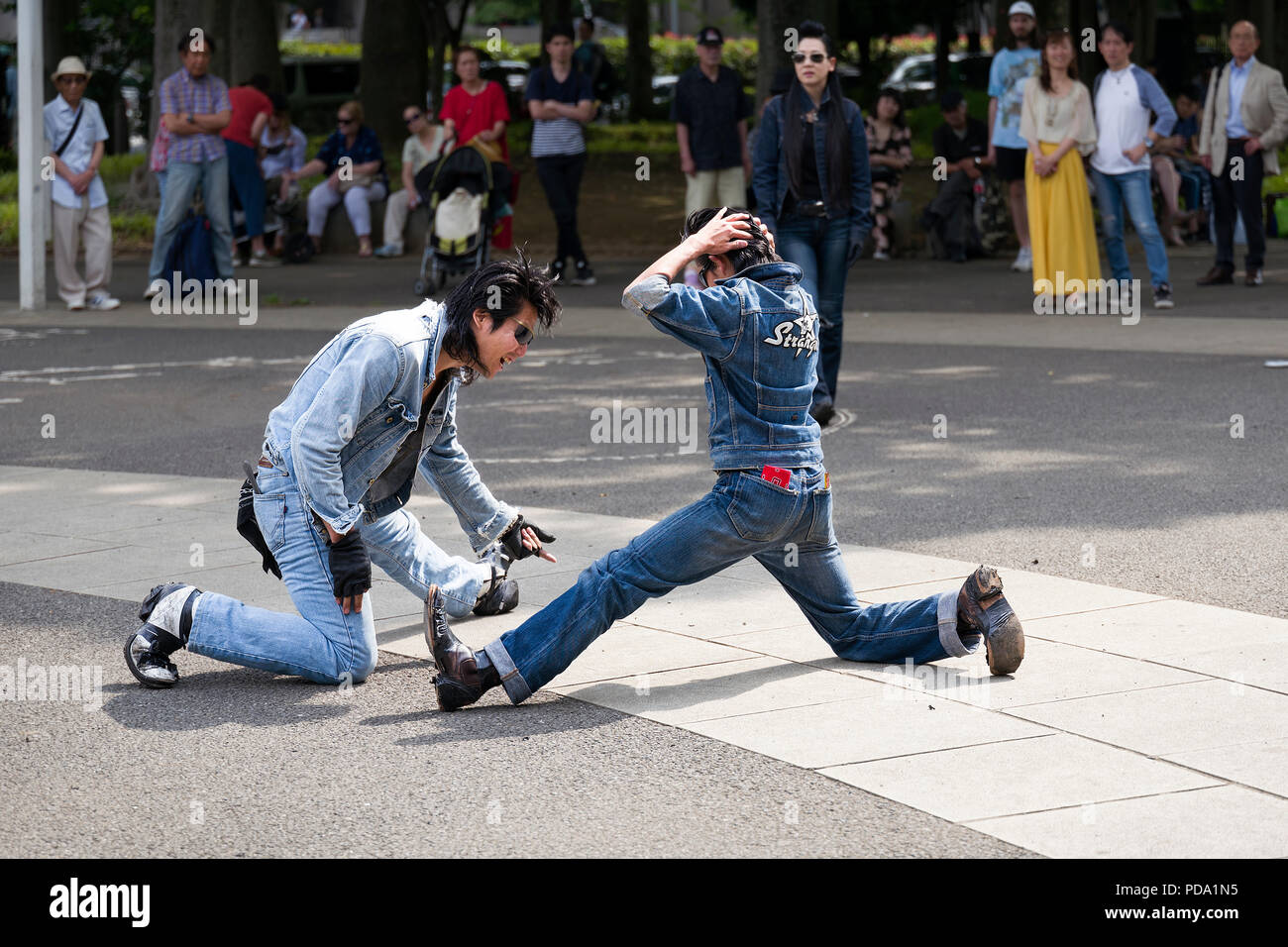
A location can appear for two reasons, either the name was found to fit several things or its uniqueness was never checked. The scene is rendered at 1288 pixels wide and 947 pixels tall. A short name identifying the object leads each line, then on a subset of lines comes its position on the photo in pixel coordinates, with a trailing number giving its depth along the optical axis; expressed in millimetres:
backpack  15609
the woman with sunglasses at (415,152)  18672
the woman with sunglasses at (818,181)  9227
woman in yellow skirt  13211
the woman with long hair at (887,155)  18000
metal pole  14641
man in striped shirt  15898
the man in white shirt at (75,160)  14688
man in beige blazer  14164
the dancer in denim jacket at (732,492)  4867
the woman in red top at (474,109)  16500
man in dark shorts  15453
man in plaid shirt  15016
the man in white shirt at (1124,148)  13203
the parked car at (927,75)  40188
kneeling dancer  4941
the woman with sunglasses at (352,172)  19547
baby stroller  15742
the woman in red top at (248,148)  18625
